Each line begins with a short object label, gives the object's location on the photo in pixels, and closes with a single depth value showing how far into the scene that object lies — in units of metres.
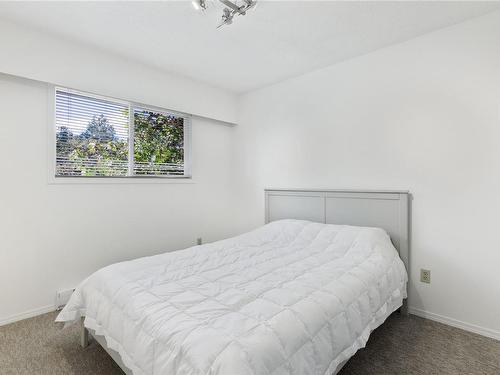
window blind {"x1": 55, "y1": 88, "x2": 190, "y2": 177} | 2.57
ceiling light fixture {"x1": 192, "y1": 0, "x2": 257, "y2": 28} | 1.83
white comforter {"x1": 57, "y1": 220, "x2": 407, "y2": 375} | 1.05
